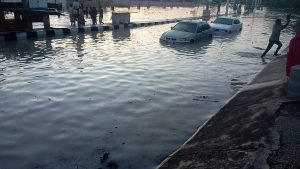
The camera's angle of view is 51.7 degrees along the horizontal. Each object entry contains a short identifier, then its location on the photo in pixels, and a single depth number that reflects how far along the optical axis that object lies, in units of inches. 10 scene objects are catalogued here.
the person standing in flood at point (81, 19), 998.7
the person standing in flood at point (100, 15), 1127.0
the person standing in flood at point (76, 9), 985.9
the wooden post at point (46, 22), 861.8
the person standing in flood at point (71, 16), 991.0
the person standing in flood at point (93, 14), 1064.2
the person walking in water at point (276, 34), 573.6
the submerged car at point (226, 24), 970.1
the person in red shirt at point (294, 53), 301.4
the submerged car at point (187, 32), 745.0
